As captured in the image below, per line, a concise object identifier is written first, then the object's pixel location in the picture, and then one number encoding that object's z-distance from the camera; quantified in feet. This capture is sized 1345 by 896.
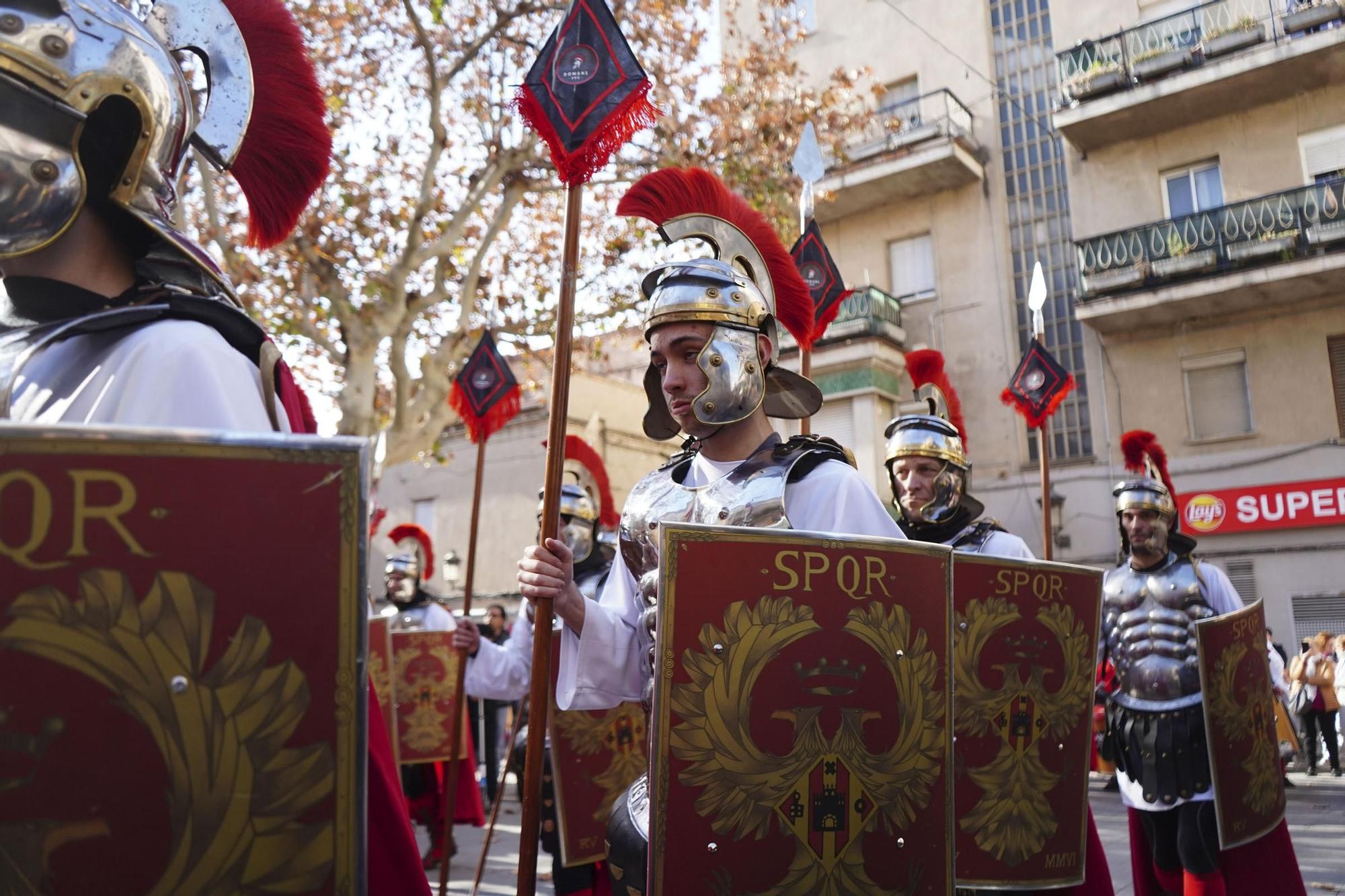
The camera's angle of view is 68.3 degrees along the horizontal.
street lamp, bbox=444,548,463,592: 62.42
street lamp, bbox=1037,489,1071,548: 47.52
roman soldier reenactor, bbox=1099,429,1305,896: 13.79
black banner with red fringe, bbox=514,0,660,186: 9.04
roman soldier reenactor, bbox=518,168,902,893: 8.17
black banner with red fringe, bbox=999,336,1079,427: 20.39
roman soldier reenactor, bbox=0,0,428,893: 4.73
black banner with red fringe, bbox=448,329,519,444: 20.42
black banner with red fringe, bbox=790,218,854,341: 15.19
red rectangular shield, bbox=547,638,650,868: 14.32
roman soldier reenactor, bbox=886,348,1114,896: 13.46
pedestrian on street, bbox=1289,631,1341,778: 32.09
